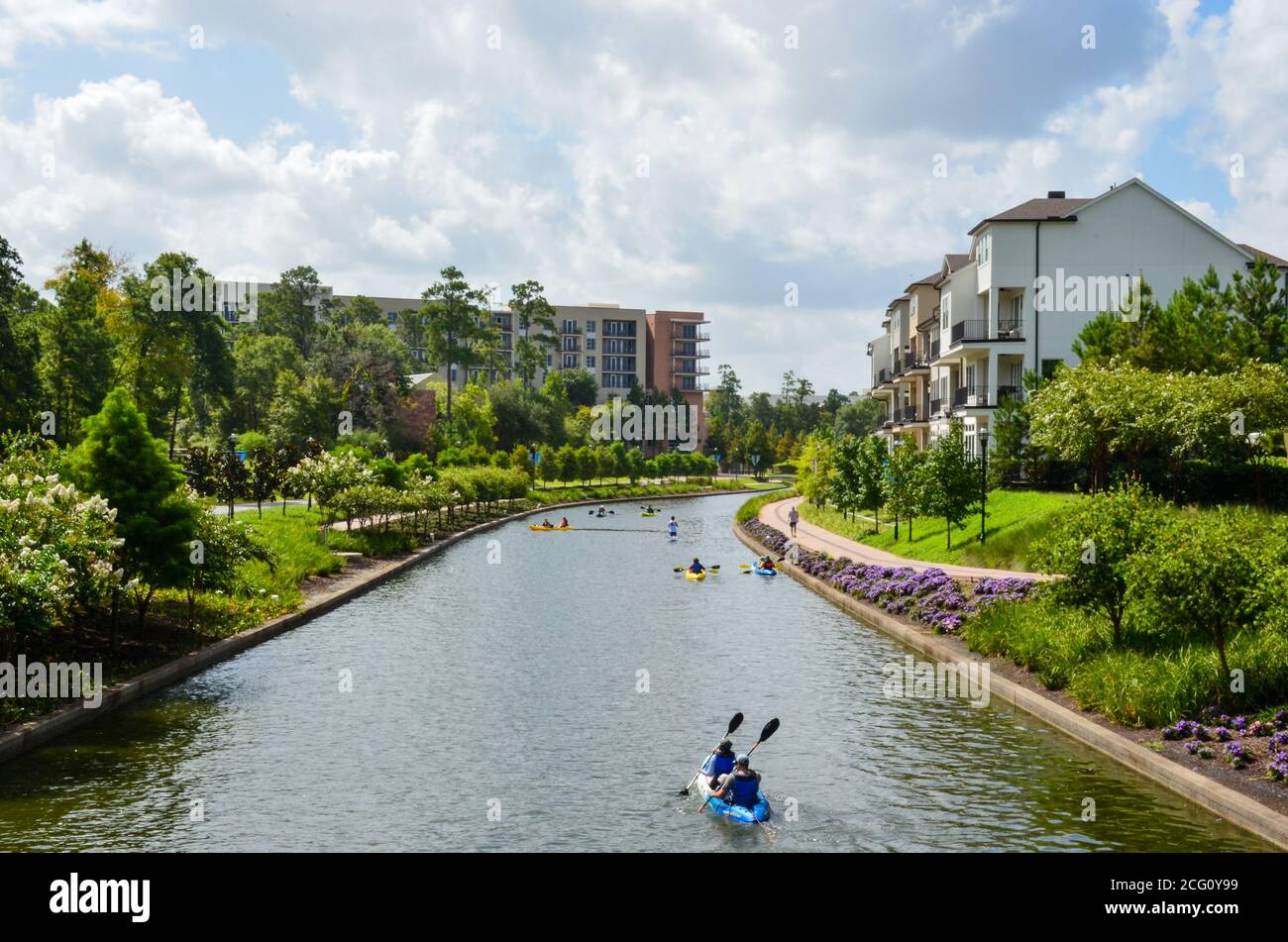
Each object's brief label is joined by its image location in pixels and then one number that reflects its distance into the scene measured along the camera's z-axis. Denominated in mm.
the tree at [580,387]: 160875
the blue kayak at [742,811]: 13562
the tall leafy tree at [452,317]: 102875
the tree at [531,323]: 122312
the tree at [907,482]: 40562
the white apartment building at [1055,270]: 53750
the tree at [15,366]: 49312
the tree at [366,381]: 89250
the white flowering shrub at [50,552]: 16109
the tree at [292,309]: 118500
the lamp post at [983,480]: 37812
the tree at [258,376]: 94875
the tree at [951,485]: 38594
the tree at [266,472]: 55375
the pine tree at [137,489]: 21516
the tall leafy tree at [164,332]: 69188
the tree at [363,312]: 143750
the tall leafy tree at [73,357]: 58156
